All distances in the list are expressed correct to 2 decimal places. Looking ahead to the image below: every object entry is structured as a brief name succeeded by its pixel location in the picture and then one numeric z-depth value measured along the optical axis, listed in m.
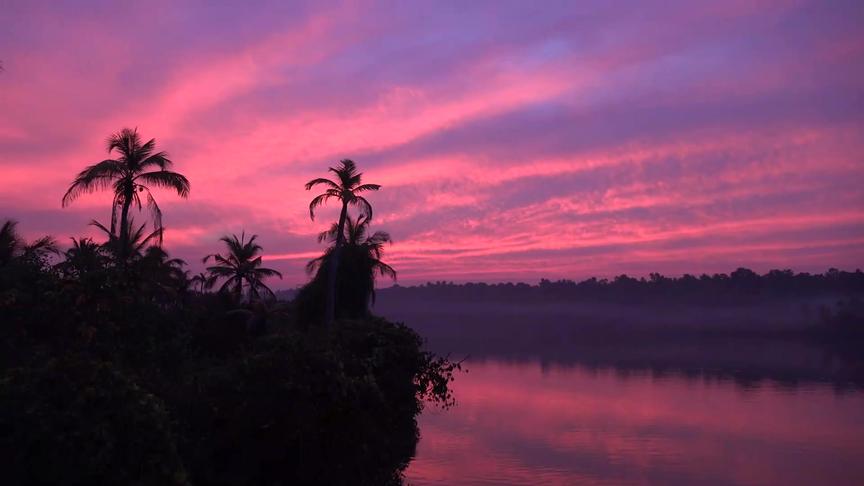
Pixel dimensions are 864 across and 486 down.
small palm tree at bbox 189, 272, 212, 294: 58.43
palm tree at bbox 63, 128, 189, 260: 32.91
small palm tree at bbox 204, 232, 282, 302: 56.06
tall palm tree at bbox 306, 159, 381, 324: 45.50
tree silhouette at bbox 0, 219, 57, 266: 34.44
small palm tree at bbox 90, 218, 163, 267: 28.05
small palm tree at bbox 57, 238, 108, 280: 19.96
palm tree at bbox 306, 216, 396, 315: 53.25
